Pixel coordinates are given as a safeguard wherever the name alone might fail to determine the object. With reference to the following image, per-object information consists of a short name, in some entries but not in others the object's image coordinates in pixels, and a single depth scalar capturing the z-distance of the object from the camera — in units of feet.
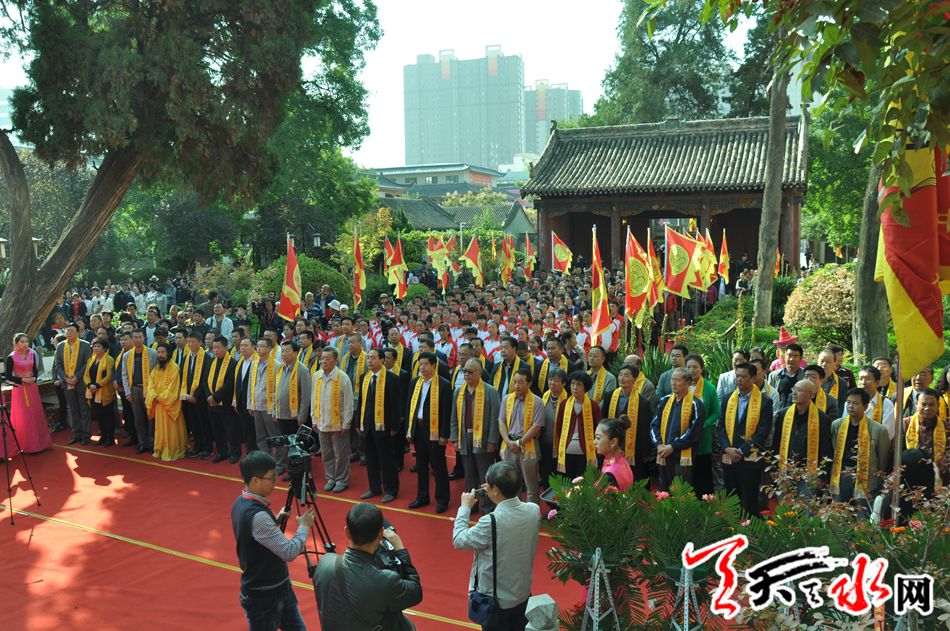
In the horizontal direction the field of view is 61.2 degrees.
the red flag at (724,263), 66.49
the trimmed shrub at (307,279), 70.33
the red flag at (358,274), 55.83
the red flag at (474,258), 71.51
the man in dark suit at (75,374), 39.83
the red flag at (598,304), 34.86
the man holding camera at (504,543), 14.83
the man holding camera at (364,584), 12.67
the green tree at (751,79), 131.50
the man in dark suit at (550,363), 30.66
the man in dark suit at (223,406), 35.12
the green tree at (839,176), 94.48
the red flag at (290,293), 43.29
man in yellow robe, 36.27
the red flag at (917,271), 15.88
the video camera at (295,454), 16.29
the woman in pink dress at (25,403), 36.81
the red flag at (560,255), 76.84
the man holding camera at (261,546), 15.15
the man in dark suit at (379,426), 29.78
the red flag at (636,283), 38.27
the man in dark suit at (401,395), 31.35
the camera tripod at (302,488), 16.48
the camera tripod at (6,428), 30.27
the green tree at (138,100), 42.32
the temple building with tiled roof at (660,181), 92.63
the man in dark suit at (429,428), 28.63
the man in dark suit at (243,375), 34.60
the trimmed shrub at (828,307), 45.47
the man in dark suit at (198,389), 36.11
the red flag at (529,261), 94.63
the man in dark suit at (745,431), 23.95
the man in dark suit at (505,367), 30.42
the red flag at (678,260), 46.60
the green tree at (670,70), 137.90
